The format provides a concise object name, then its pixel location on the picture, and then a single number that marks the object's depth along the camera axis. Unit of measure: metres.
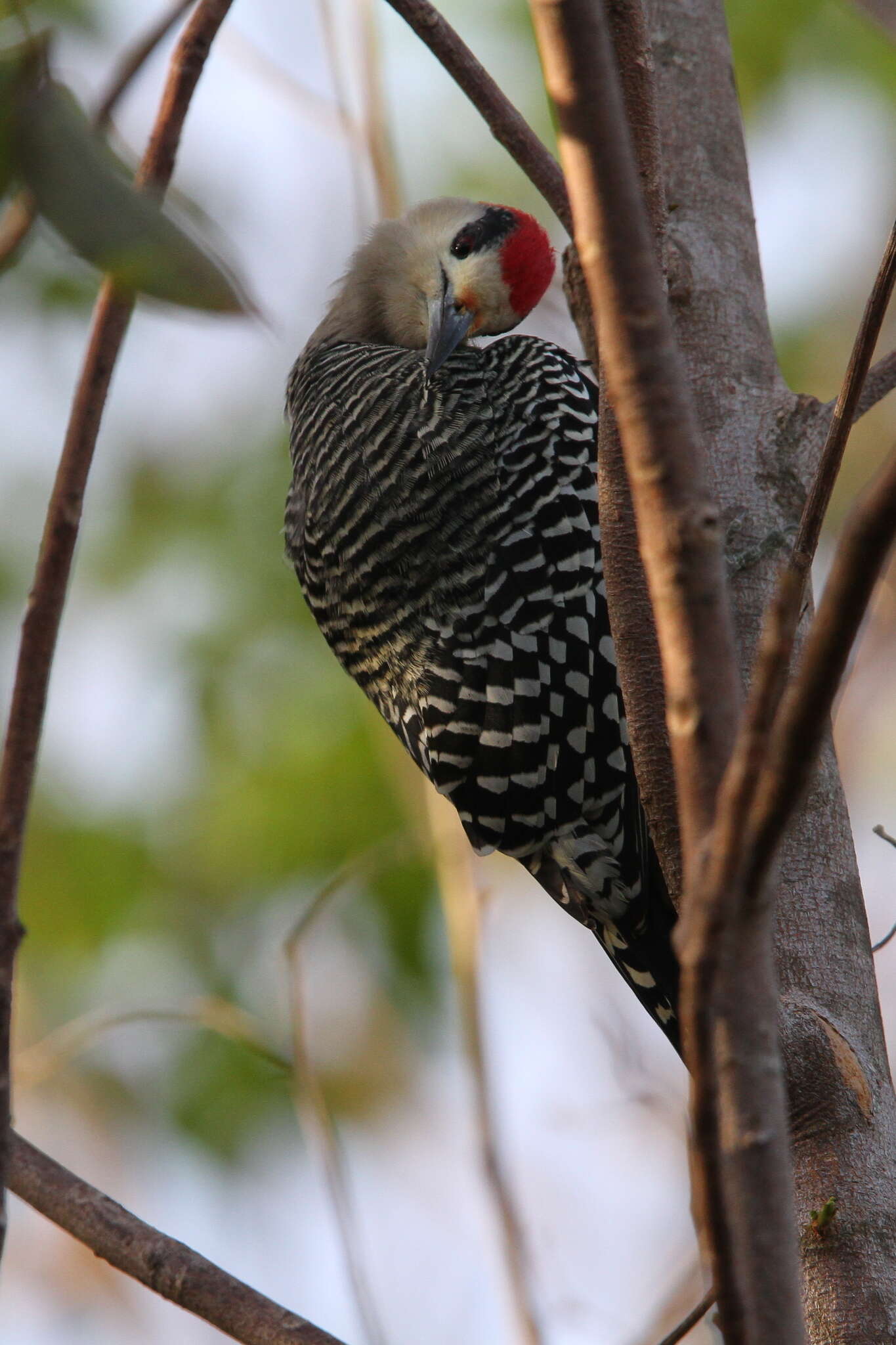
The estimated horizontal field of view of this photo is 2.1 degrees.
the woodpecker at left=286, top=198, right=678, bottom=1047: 5.01
